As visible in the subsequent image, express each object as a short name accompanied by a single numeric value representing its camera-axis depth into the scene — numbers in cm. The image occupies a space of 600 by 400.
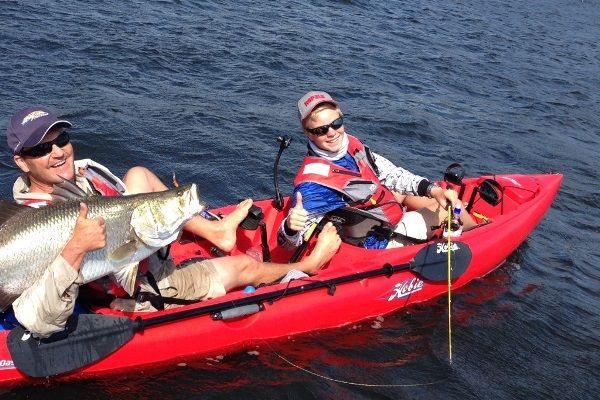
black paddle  457
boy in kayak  588
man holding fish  389
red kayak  477
